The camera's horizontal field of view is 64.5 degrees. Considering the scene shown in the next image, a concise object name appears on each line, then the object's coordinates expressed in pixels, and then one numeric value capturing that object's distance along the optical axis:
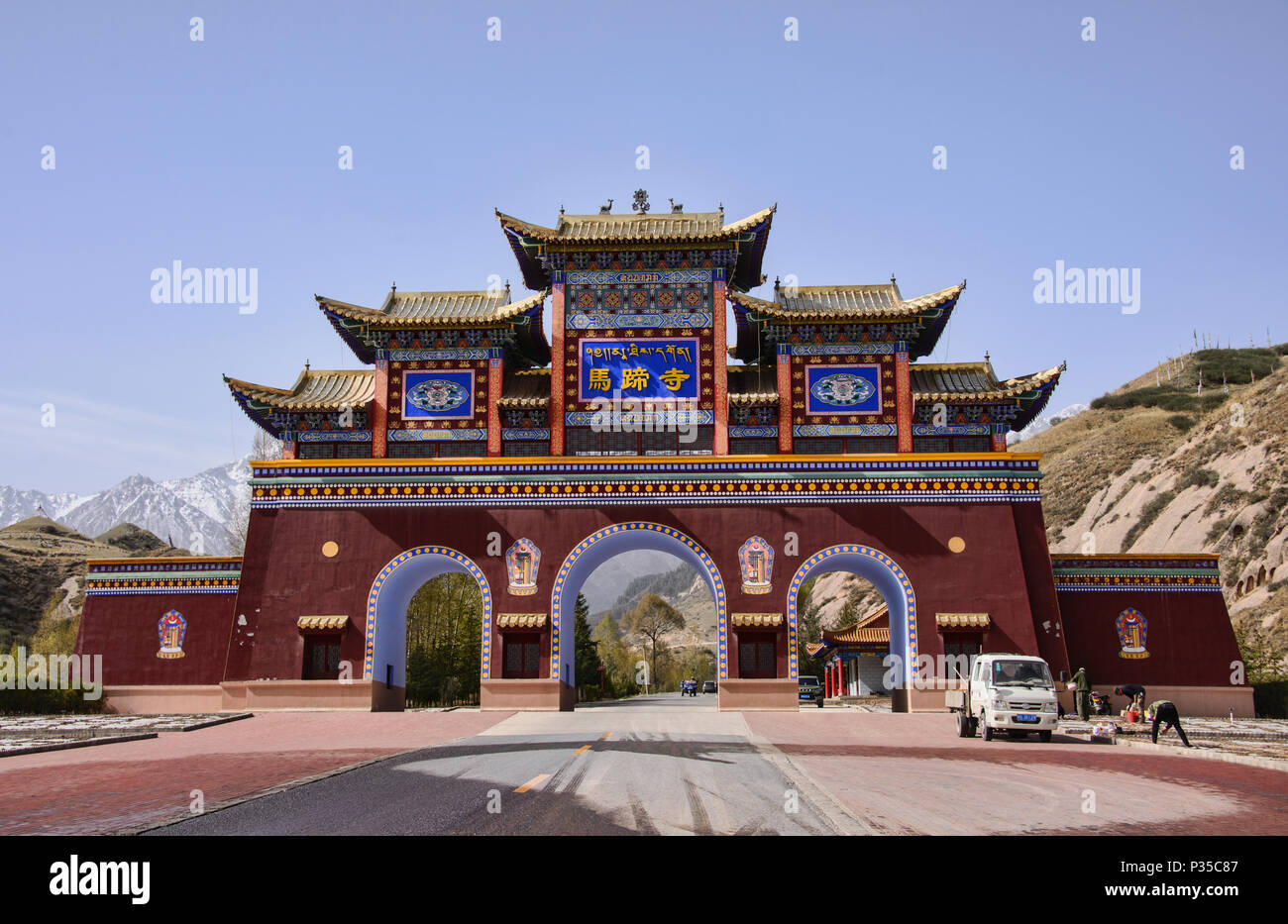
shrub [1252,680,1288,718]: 31.86
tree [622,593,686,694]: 97.94
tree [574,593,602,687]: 59.84
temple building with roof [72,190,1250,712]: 31.81
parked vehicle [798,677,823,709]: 40.62
